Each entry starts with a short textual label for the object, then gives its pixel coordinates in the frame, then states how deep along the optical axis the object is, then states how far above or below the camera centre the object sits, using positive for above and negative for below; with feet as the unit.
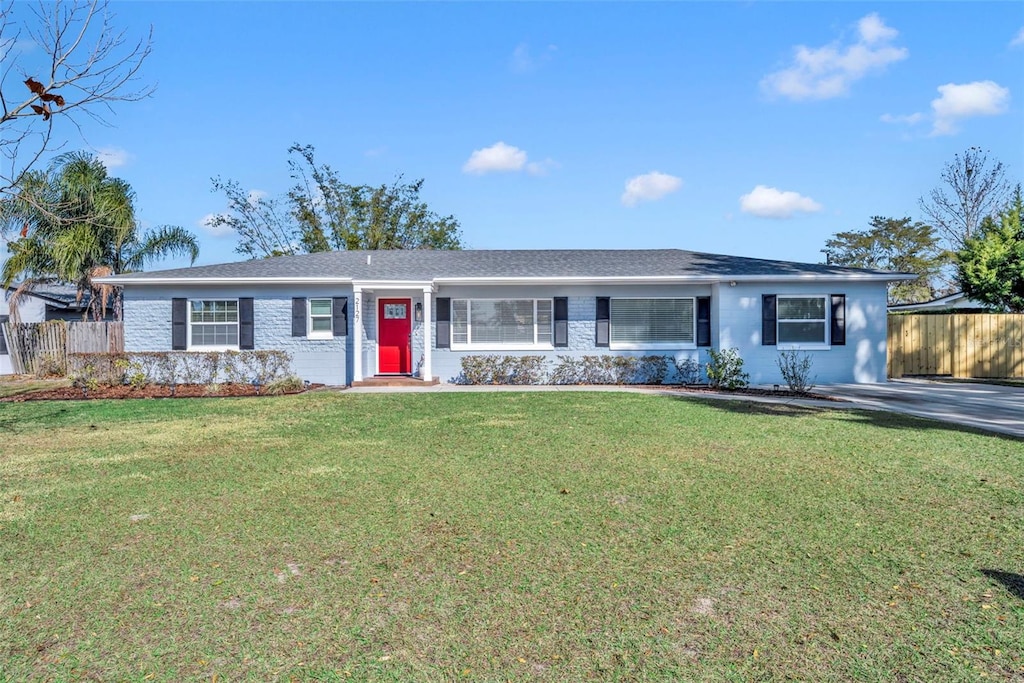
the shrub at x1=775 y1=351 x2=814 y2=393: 45.78 -2.66
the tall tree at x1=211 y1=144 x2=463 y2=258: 115.34 +22.86
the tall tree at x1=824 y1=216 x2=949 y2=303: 118.42 +17.47
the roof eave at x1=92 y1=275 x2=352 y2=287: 52.65 +4.76
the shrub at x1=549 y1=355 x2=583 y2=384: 54.34 -2.91
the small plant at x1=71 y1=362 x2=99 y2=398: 48.47 -3.05
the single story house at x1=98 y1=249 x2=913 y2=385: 53.47 +1.95
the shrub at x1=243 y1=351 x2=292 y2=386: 51.19 -2.32
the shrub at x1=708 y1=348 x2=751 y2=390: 49.29 -2.70
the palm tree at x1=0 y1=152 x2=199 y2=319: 64.59 +10.49
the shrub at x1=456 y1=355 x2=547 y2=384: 53.72 -2.79
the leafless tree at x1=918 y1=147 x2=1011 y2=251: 109.91 +25.03
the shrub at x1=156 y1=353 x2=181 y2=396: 50.98 -2.63
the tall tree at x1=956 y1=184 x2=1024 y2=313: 62.64 +7.20
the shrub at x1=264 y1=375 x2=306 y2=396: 47.57 -3.71
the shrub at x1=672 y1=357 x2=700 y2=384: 54.54 -2.85
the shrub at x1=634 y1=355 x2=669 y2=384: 54.19 -2.83
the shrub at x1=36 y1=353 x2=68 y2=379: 63.46 -2.94
